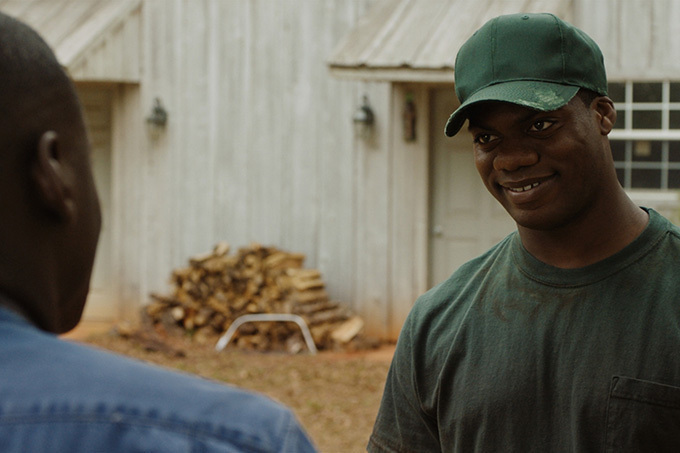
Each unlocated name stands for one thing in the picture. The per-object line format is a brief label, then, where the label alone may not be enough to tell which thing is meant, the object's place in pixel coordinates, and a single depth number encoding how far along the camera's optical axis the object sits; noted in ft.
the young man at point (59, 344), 4.21
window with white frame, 28.86
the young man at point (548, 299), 6.40
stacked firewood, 31.17
